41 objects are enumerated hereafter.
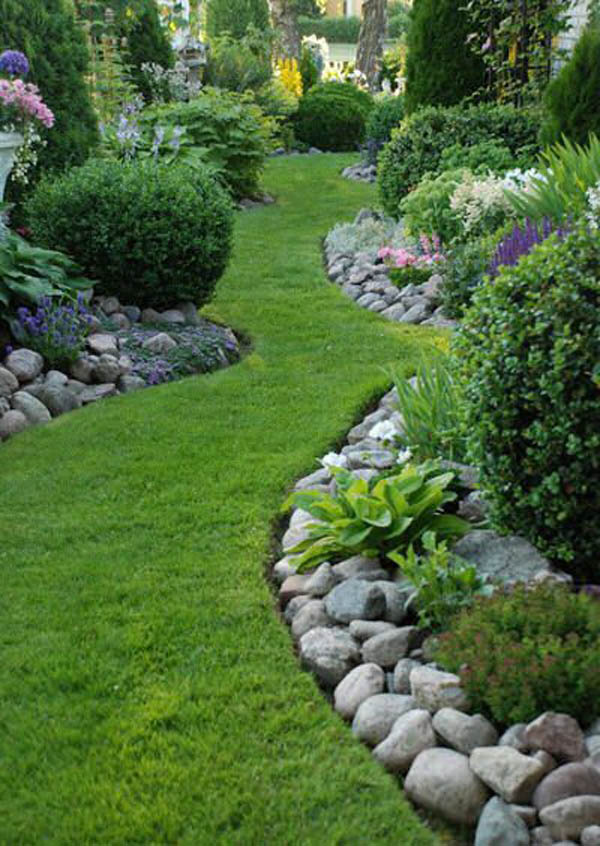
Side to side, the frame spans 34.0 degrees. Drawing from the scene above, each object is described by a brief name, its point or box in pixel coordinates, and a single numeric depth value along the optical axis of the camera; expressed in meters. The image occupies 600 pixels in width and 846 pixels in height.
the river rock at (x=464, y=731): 2.47
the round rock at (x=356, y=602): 3.11
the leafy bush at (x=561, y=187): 5.48
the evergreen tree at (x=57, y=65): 7.16
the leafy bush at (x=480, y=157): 8.12
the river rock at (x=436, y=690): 2.60
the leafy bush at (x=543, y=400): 2.97
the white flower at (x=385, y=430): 4.04
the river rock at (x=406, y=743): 2.53
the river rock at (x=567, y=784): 2.25
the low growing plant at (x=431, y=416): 3.86
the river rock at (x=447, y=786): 2.35
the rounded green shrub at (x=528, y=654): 2.46
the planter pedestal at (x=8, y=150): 6.28
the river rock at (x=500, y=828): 2.20
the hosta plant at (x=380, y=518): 3.34
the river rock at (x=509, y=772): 2.28
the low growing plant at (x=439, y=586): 2.94
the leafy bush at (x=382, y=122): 12.94
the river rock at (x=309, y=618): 3.16
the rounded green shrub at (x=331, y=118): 16.03
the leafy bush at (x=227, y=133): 10.83
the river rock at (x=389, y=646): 2.91
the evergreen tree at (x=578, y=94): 7.23
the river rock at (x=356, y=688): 2.77
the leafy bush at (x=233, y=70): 15.05
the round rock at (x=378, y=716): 2.65
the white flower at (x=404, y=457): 3.77
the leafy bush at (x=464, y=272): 6.13
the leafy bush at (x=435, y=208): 7.34
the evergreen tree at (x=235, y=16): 19.00
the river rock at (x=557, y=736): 2.35
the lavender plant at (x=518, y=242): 5.03
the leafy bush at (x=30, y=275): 5.68
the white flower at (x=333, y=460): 3.87
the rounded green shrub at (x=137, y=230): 6.38
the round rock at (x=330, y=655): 2.93
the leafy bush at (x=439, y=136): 8.82
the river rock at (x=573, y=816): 2.18
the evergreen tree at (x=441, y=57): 10.09
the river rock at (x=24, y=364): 5.30
